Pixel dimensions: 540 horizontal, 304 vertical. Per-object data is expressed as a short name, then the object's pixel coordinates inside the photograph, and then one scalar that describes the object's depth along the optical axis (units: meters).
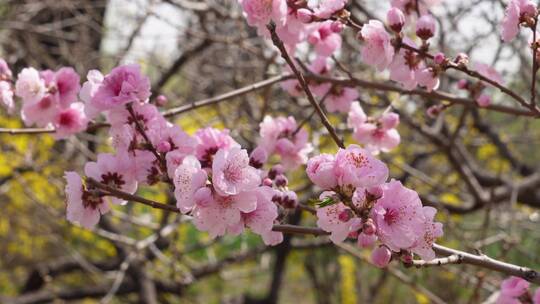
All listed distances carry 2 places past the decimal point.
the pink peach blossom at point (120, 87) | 0.77
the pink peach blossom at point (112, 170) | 0.75
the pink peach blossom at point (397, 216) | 0.66
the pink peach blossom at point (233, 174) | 0.66
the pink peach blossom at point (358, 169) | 0.65
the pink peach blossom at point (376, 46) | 0.79
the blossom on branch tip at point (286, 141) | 0.91
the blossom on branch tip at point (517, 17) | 0.76
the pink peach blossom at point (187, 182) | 0.67
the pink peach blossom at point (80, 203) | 0.73
